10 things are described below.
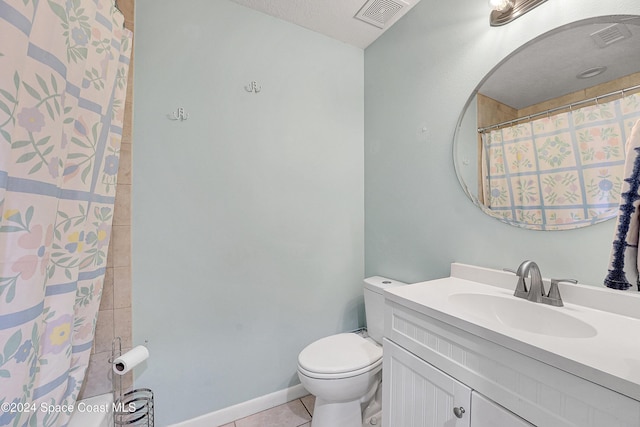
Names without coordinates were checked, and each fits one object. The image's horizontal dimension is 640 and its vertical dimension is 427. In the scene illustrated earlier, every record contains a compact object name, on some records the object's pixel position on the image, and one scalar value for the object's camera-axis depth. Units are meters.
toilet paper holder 1.21
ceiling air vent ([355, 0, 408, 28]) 1.54
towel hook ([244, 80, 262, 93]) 1.58
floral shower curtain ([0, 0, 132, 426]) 0.48
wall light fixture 1.09
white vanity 0.56
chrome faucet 0.94
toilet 1.26
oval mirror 0.90
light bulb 1.14
